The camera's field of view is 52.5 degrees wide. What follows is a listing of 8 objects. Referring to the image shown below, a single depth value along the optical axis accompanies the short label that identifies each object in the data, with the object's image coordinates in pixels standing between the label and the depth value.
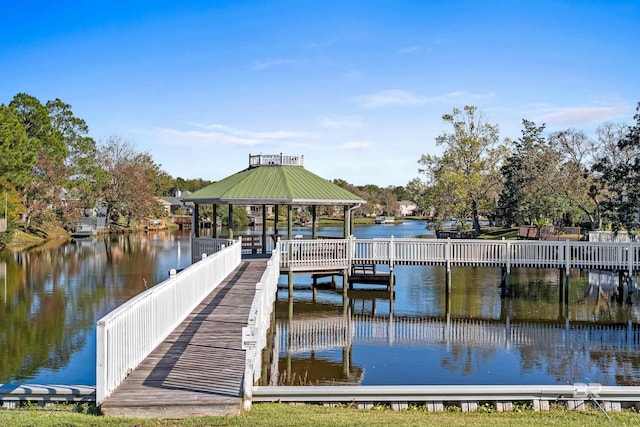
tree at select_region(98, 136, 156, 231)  65.75
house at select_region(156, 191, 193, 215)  87.41
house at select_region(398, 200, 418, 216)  143.62
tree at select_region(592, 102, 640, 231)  32.53
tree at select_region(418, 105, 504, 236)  43.41
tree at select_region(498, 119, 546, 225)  47.41
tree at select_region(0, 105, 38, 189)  41.06
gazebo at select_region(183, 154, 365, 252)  22.70
